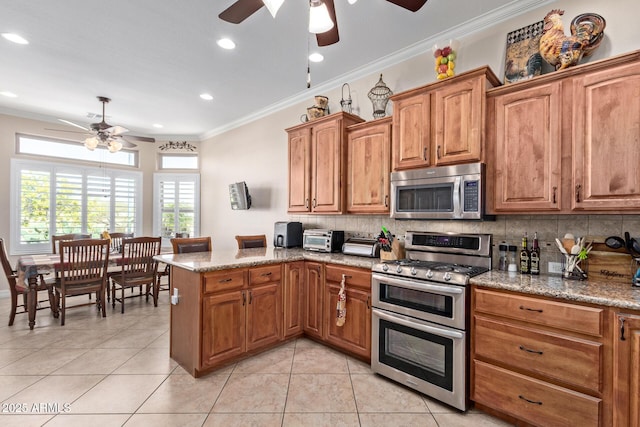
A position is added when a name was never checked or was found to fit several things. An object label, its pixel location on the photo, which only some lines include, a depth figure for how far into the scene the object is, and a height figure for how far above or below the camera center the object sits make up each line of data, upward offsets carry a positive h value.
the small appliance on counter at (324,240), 3.37 -0.32
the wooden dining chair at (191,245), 3.23 -0.37
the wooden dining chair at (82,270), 3.49 -0.72
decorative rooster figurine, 1.98 +1.21
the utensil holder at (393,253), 2.78 -0.37
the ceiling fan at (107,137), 4.19 +1.11
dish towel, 2.72 -0.85
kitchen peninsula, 2.39 -0.81
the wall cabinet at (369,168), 2.90 +0.47
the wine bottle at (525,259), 2.19 -0.33
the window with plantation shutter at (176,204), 6.30 +0.17
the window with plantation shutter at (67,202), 4.85 +0.17
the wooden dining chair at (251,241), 3.82 -0.39
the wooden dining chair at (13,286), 3.44 -0.88
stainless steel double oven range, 2.02 -0.75
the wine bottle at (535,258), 2.16 -0.32
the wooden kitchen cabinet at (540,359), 1.58 -0.85
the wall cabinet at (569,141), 1.74 +0.49
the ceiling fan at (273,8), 1.49 +1.15
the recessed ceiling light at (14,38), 2.83 +1.68
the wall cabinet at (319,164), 3.22 +0.57
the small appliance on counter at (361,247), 2.97 -0.35
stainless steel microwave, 2.25 +0.18
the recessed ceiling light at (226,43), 2.89 +1.69
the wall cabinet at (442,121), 2.26 +0.77
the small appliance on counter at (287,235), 3.73 -0.28
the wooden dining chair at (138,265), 3.99 -0.75
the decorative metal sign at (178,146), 6.35 +1.42
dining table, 3.38 -0.72
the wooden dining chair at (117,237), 4.85 -0.44
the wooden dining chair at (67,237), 4.51 -0.41
